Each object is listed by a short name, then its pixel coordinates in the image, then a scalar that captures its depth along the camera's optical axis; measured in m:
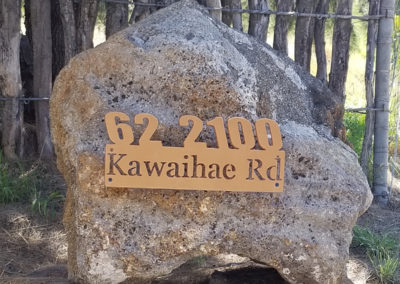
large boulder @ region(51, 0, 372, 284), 2.23
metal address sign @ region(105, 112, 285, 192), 2.18
